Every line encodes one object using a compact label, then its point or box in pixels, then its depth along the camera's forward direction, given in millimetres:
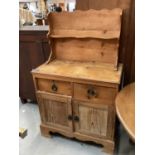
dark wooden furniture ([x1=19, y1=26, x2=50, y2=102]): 1840
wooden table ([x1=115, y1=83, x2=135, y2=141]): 753
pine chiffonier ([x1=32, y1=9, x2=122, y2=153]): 1387
